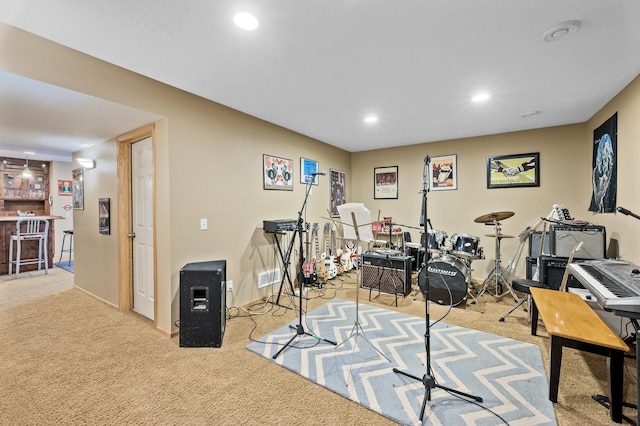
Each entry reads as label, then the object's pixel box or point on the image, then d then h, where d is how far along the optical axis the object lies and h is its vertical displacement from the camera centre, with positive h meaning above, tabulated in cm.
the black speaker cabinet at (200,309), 246 -88
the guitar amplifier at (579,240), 280 -31
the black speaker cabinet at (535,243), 372 -45
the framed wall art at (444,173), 467 +68
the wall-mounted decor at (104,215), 337 -3
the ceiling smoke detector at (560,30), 169 +117
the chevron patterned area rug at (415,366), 171 -123
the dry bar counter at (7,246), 495 -62
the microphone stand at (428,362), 174 -97
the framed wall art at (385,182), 529 +59
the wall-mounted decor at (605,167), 281 +50
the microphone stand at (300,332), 250 -115
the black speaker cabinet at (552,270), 297 -65
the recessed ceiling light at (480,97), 278 +121
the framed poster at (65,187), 654 +63
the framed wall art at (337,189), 523 +45
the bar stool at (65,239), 577 -65
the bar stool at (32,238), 490 -47
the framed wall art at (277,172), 371 +57
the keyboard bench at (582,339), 161 -76
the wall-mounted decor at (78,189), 396 +36
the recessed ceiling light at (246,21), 162 +118
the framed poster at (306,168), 439 +73
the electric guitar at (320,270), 434 -93
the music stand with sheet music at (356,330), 255 -121
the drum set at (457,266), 338 -70
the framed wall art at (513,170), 408 +64
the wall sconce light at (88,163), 361 +67
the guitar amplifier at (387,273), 374 -88
